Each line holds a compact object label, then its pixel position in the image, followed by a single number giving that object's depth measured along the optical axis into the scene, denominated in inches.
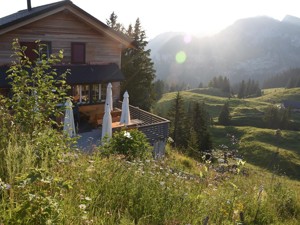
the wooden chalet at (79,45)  721.0
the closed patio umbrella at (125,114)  685.9
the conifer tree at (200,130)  2135.5
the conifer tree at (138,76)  1352.1
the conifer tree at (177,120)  2146.9
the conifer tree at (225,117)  4323.3
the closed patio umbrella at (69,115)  547.4
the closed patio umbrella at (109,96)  706.6
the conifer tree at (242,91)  6363.2
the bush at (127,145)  393.2
